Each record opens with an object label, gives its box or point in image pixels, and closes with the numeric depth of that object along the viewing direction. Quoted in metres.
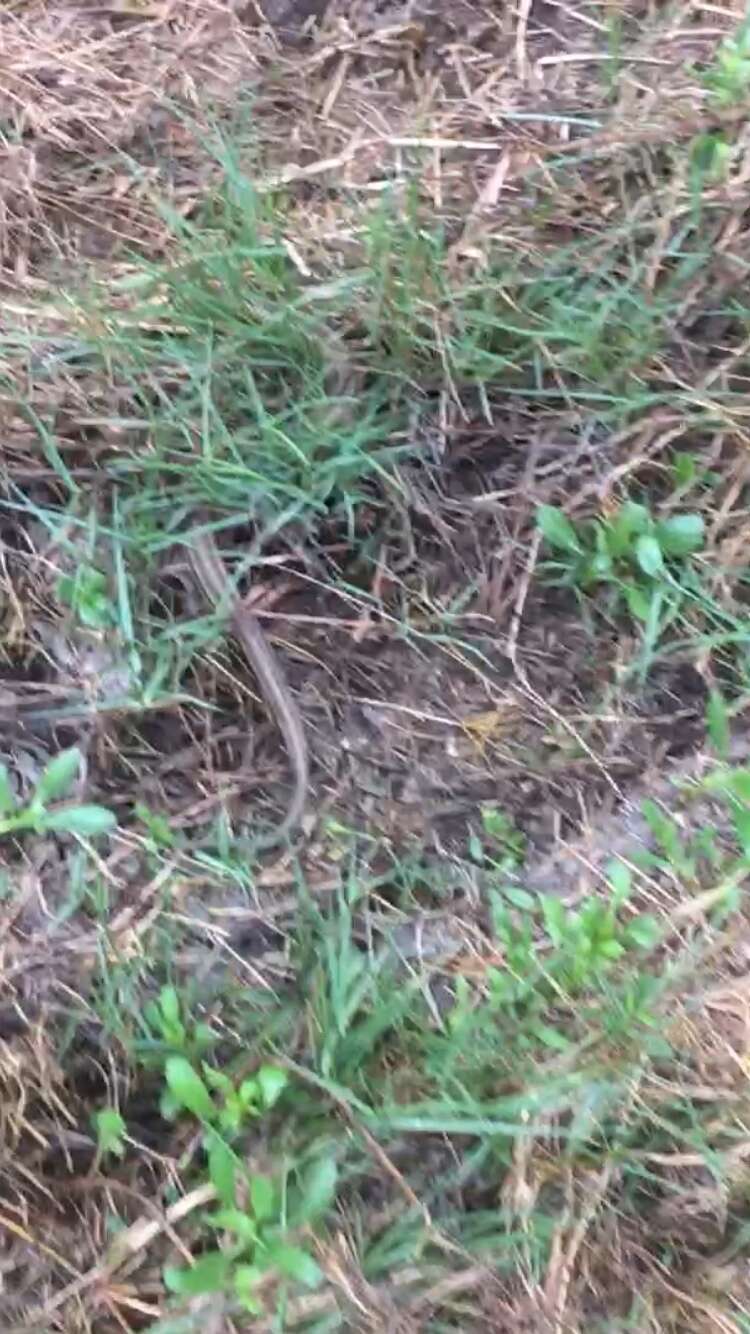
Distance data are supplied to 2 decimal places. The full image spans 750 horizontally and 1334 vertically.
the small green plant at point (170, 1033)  1.36
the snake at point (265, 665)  1.47
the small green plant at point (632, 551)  1.51
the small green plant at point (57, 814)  1.40
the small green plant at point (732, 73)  1.60
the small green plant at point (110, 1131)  1.33
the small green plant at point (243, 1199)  1.23
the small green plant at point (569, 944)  1.35
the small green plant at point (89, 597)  1.51
